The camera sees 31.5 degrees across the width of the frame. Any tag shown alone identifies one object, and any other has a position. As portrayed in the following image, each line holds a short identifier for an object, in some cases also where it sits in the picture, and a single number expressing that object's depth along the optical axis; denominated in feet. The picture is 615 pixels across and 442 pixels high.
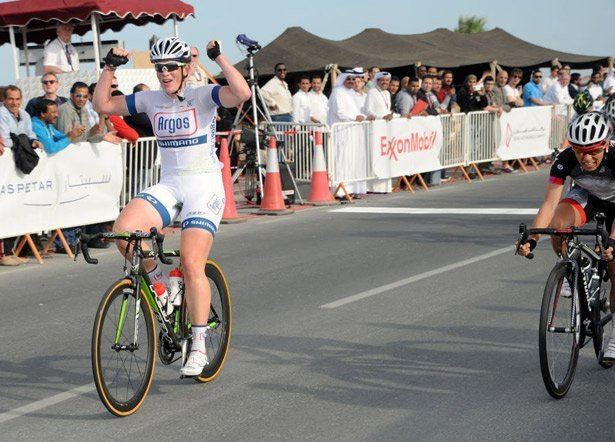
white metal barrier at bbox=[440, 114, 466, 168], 68.39
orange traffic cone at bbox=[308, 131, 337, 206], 56.85
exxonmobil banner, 61.67
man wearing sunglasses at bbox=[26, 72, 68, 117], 42.89
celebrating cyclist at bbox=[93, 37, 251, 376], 21.09
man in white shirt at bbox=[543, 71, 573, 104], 86.53
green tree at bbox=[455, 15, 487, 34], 287.89
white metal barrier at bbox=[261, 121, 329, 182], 58.54
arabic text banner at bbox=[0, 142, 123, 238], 38.93
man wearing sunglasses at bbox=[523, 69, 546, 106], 83.66
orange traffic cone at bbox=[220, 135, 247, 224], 51.01
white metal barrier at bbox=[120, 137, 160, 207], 46.16
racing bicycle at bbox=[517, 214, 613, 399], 20.06
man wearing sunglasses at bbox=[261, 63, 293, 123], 66.95
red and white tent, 59.67
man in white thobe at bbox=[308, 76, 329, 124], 64.39
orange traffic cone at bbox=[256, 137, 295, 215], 54.29
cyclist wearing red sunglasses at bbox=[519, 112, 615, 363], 20.62
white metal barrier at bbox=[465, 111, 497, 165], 71.20
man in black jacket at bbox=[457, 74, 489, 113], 72.59
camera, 55.57
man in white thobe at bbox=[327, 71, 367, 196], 59.06
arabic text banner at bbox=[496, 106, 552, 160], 75.51
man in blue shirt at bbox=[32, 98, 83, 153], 40.57
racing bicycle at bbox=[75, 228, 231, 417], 19.38
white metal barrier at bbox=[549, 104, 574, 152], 83.61
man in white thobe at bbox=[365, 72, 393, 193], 61.77
